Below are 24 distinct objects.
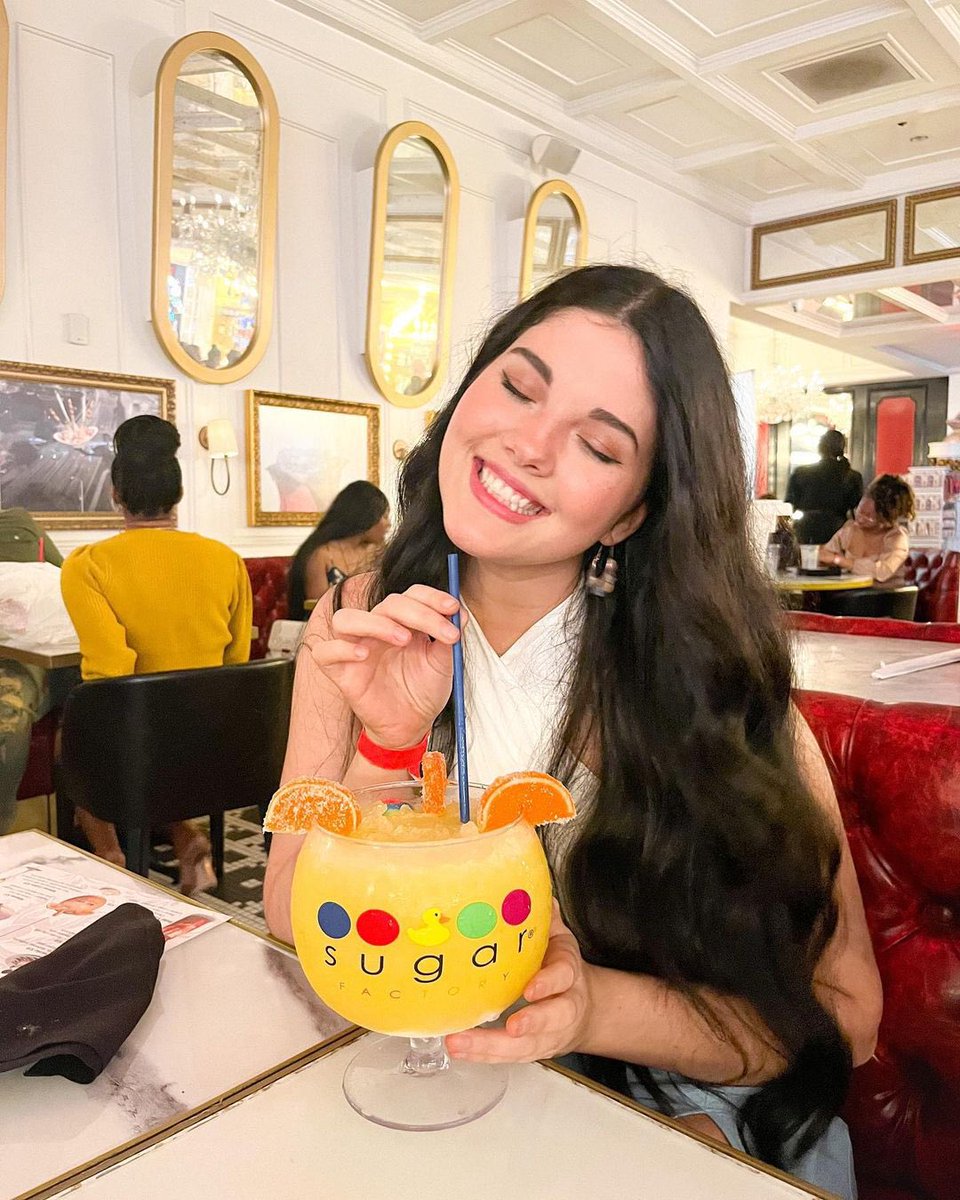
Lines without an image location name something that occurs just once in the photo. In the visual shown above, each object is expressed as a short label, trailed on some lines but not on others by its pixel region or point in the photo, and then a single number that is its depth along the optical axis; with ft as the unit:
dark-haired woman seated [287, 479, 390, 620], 14.32
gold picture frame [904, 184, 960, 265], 24.35
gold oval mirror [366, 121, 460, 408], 17.79
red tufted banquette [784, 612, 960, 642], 6.83
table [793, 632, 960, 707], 4.56
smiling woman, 3.07
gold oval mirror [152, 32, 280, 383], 14.49
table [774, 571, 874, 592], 19.81
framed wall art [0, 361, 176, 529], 13.52
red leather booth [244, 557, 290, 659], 16.72
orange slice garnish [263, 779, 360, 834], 2.13
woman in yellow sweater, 9.80
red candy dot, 1.97
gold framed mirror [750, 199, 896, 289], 25.77
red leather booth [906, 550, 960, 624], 21.57
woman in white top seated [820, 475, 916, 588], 21.71
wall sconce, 15.84
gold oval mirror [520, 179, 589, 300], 20.81
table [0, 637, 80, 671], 10.25
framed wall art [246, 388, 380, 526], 16.89
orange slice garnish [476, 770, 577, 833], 2.11
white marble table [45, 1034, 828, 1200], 1.87
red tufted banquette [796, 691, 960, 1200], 3.47
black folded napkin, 2.20
